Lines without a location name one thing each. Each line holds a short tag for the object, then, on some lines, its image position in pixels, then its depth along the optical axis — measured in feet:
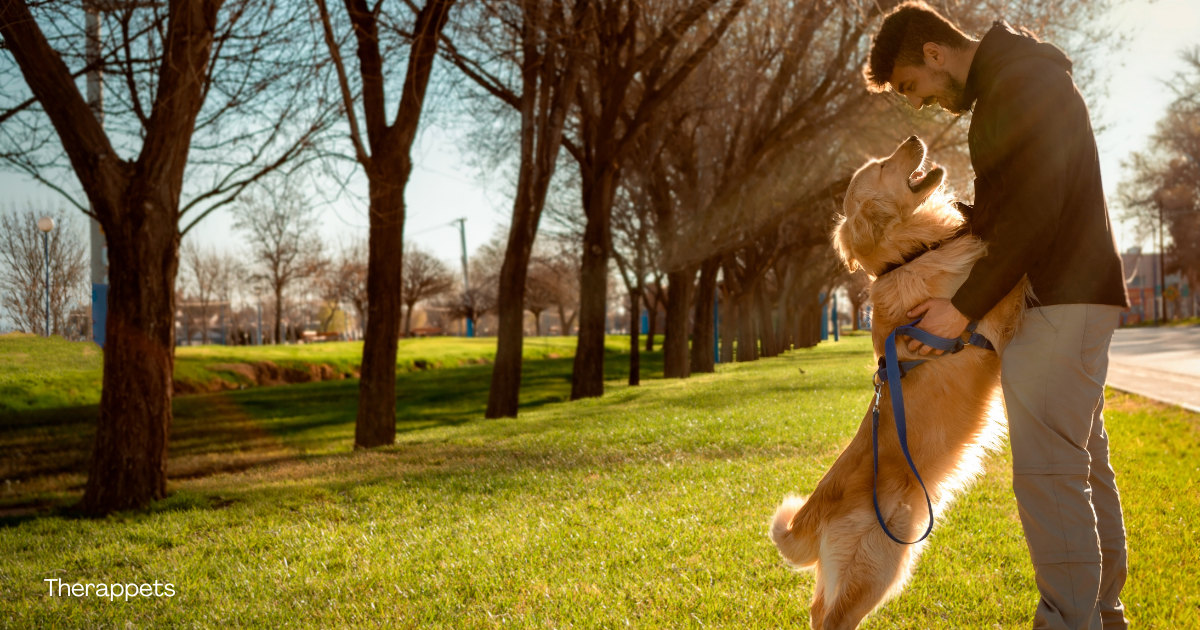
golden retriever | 8.70
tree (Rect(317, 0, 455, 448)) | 30.78
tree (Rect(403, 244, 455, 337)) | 179.63
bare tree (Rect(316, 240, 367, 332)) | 157.48
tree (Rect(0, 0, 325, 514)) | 20.12
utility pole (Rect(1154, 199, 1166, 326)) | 155.57
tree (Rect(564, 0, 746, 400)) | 43.16
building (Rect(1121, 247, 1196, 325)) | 202.37
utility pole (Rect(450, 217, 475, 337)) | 202.41
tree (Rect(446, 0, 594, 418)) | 42.19
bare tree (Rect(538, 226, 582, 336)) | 89.71
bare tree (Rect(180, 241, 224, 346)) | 133.77
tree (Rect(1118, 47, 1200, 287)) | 135.54
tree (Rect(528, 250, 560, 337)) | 170.19
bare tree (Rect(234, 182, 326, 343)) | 115.96
